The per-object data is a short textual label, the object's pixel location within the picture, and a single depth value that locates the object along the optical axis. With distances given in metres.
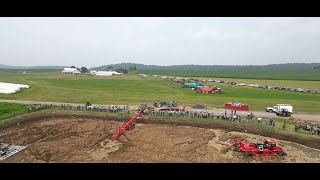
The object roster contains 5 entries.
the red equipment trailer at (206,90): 54.69
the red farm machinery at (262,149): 22.05
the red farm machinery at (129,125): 26.74
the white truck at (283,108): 33.94
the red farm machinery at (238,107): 34.53
